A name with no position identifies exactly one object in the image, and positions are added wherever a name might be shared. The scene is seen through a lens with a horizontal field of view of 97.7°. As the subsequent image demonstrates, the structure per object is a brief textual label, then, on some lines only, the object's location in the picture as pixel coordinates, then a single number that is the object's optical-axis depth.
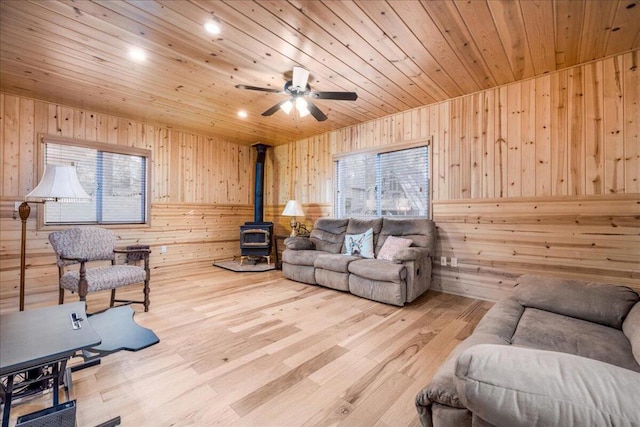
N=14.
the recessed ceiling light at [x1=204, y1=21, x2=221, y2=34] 2.25
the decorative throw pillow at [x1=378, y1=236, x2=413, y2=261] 3.59
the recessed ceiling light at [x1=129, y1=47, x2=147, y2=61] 2.59
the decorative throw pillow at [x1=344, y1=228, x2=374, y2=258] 3.93
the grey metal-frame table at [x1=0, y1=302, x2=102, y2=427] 1.09
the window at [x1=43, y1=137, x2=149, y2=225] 3.94
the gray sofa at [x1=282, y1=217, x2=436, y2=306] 3.16
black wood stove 5.26
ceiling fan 2.81
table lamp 4.93
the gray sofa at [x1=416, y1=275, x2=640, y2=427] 0.62
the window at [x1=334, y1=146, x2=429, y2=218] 4.05
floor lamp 2.43
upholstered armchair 2.64
